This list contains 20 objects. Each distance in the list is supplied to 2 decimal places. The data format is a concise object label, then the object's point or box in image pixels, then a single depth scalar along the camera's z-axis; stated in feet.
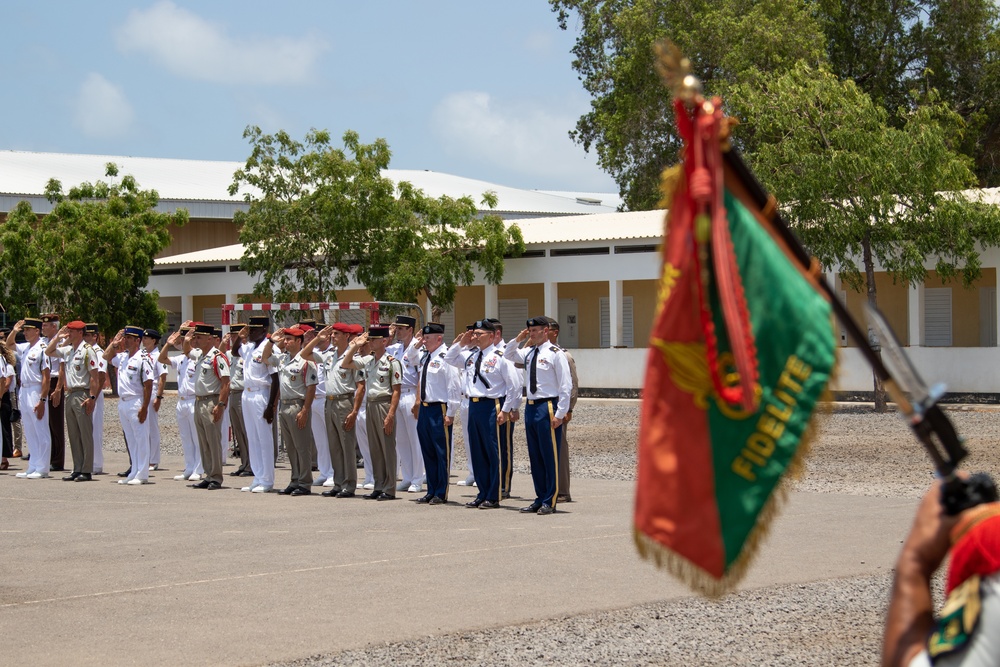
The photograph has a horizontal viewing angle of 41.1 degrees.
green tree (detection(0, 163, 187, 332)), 120.88
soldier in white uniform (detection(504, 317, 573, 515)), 42.47
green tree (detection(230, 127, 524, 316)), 110.22
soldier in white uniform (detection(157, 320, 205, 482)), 55.62
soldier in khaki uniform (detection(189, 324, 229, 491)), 51.08
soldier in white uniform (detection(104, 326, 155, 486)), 53.98
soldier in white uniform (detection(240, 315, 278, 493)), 50.47
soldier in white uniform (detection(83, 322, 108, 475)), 56.03
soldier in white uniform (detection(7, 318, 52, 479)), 57.67
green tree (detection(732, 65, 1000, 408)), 80.07
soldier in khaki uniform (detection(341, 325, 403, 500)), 46.85
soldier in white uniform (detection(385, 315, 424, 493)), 51.21
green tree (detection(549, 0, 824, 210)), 124.47
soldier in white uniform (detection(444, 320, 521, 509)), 44.11
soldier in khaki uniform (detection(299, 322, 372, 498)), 48.03
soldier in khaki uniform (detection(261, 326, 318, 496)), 48.93
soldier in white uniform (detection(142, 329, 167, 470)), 55.52
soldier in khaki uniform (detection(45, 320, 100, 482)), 55.57
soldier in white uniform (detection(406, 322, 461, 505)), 45.52
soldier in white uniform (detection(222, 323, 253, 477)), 55.06
